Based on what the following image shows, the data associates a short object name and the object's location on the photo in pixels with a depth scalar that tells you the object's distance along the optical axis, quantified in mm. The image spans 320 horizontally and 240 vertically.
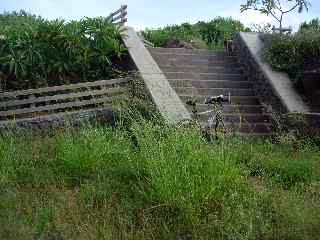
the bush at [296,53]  10648
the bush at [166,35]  18181
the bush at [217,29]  19297
